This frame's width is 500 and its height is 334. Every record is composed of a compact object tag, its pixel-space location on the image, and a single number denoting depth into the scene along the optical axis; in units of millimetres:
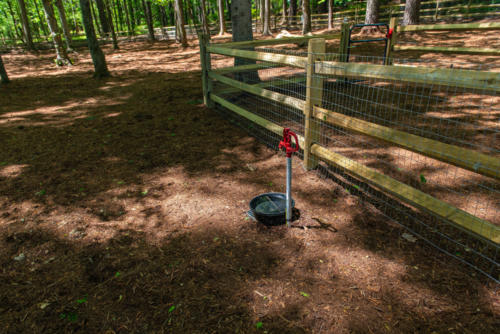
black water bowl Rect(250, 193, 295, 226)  3273
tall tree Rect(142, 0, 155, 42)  26031
